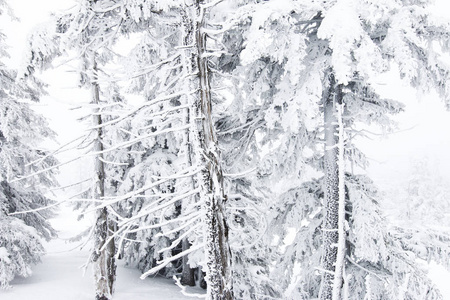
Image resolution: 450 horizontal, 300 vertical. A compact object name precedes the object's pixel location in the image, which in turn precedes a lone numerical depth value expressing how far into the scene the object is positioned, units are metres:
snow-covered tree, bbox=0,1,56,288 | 8.47
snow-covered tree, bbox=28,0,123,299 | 5.72
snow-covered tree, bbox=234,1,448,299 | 4.90
